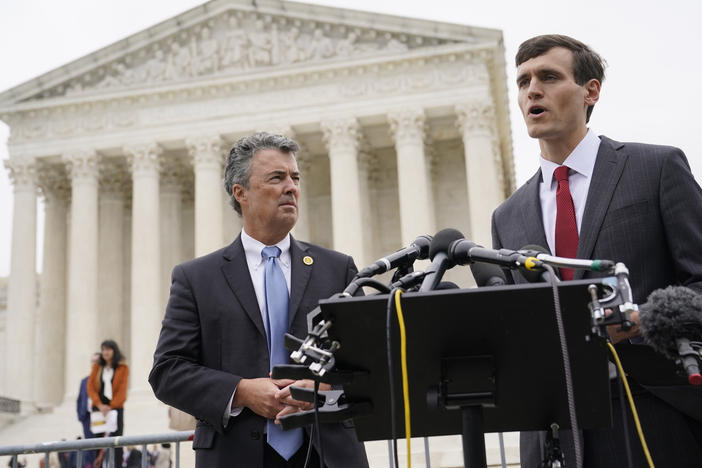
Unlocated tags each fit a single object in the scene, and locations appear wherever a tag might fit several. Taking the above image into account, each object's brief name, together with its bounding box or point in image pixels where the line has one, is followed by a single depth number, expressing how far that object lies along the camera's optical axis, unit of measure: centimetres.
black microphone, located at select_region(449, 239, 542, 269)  290
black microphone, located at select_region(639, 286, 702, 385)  272
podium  270
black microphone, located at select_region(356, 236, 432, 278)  330
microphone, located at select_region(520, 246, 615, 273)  271
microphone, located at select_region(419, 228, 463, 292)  311
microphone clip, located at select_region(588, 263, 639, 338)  257
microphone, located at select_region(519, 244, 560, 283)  286
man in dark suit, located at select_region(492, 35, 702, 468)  350
